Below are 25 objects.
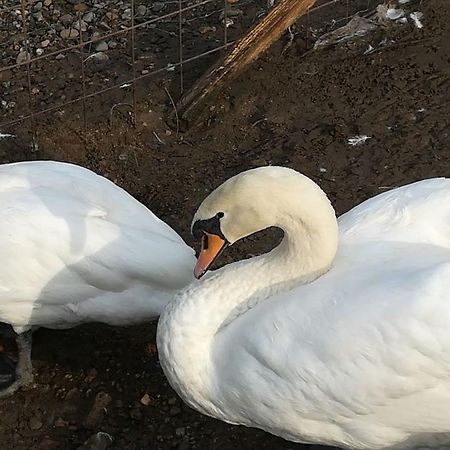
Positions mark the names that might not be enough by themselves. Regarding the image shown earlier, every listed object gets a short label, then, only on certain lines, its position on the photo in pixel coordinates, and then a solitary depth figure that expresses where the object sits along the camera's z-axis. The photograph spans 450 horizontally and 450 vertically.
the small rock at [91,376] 4.57
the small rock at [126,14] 6.76
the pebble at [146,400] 4.46
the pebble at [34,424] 4.38
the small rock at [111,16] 6.74
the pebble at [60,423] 4.39
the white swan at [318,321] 3.25
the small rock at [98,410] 4.36
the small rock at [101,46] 6.48
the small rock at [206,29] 6.64
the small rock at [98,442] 4.22
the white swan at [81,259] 4.12
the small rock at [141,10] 6.79
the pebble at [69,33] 6.59
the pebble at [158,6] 6.83
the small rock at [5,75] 6.27
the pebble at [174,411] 4.41
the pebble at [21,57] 6.38
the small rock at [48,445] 4.29
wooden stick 5.94
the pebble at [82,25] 6.65
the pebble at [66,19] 6.72
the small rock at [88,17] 6.72
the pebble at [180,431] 4.32
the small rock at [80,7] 6.82
